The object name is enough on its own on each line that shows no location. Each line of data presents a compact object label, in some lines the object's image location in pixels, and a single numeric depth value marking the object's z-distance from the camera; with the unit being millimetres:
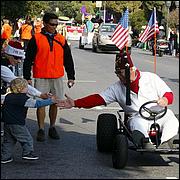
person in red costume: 6582
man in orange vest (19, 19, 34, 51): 21906
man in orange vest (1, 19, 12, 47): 22745
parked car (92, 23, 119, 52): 30508
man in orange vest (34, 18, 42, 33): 23256
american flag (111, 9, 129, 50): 15594
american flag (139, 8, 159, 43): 16234
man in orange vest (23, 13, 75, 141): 8328
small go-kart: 6515
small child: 6805
